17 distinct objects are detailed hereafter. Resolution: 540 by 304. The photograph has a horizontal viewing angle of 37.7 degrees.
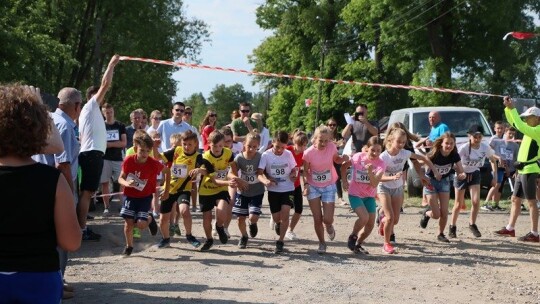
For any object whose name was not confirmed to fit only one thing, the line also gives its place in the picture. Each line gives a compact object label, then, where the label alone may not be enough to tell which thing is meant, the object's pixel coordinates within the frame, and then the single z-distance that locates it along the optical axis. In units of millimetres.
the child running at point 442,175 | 11398
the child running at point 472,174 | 11938
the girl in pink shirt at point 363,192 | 10180
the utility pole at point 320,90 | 54369
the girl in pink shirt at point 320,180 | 10305
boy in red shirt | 9703
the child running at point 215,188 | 10289
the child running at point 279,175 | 10375
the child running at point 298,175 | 11016
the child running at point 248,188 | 10578
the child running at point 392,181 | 10273
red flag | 15817
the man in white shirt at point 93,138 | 7559
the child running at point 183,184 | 10383
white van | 18125
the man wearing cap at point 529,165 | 11133
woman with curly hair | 3596
